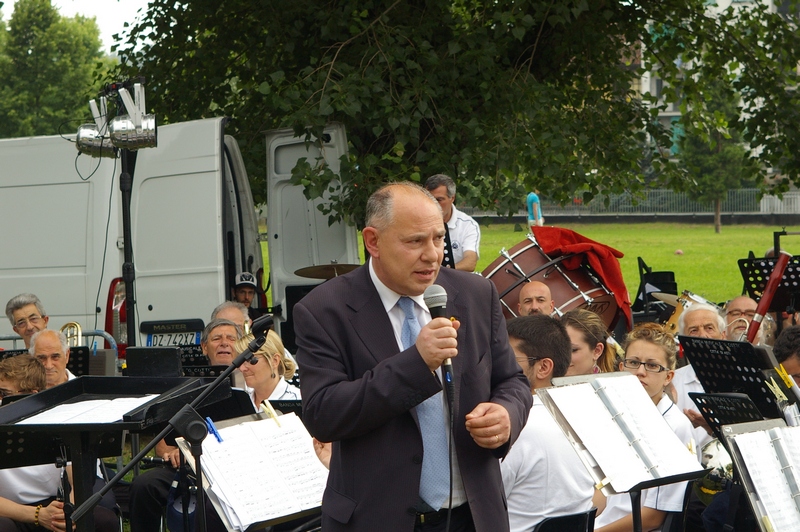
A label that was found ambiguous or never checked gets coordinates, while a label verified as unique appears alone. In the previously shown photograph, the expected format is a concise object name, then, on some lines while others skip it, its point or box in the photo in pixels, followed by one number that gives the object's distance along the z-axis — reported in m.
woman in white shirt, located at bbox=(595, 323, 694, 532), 8.98
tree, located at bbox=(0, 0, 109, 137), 67.42
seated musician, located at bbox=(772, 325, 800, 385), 10.39
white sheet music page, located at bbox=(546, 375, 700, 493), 7.17
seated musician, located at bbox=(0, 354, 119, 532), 10.63
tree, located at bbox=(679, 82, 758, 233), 87.96
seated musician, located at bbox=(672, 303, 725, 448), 12.68
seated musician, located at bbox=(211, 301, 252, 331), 15.21
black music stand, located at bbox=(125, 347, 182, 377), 8.64
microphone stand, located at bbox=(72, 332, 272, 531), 7.00
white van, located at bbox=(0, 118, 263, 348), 18.10
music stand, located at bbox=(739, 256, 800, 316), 15.63
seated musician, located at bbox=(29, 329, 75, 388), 12.88
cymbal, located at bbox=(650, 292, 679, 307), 20.45
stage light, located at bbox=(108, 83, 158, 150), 14.87
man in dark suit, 5.46
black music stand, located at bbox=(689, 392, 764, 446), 8.13
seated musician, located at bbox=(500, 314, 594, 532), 7.85
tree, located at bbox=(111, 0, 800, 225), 19.53
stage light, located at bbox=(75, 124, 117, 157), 15.63
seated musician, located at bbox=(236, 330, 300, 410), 11.57
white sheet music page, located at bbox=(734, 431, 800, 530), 7.08
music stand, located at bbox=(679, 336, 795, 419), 8.91
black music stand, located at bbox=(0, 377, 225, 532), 6.87
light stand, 14.95
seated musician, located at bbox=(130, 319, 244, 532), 11.71
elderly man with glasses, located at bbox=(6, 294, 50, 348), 16.62
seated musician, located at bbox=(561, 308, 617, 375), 10.87
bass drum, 16.65
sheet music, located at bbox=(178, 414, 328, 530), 7.98
